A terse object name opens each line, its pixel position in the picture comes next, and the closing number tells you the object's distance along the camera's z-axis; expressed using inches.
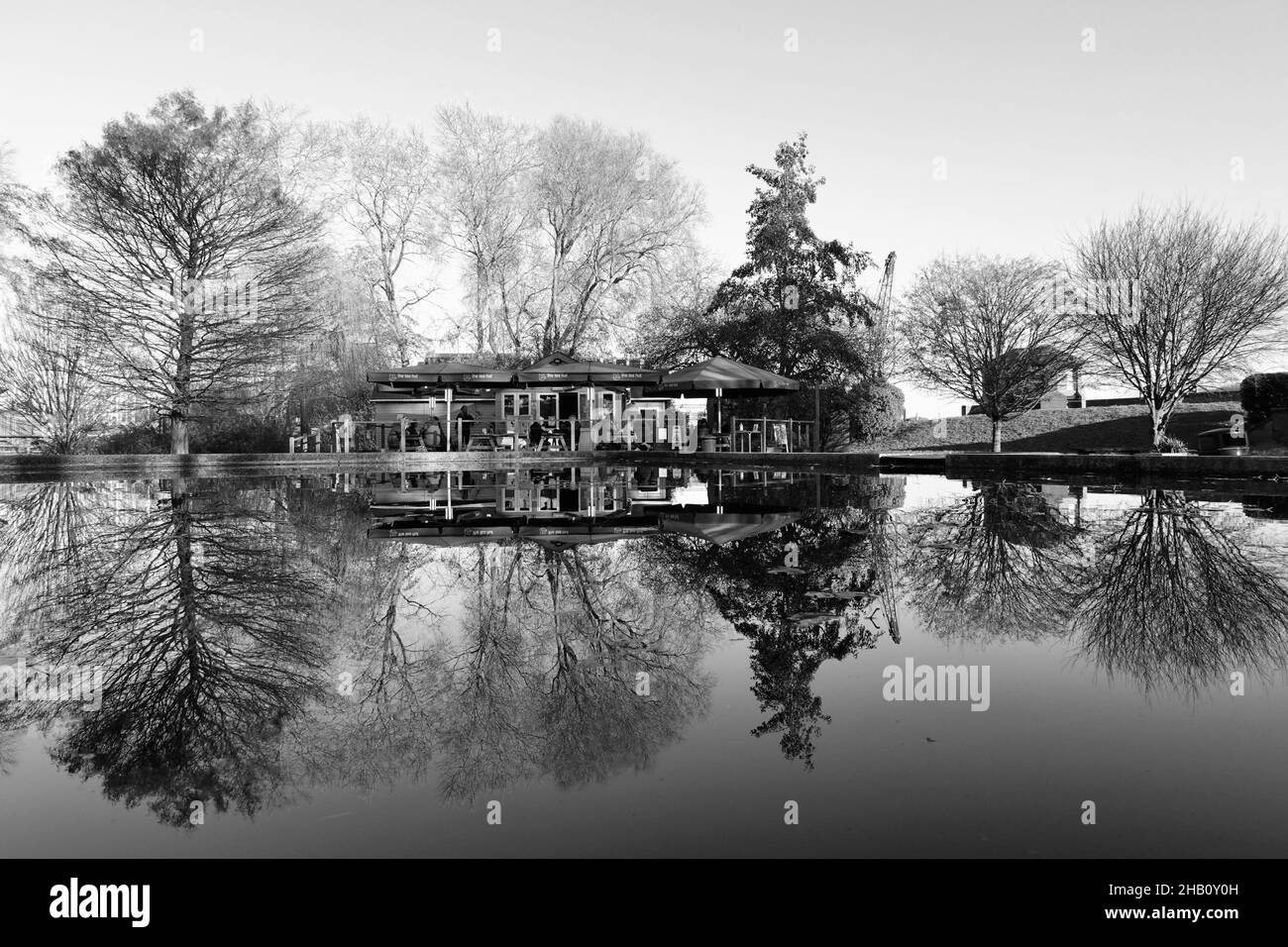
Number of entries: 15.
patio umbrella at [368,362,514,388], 964.0
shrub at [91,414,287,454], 1070.4
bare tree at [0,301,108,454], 895.7
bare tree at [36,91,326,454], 796.0
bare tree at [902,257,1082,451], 1058.1
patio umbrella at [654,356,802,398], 856.9
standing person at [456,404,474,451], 1134.4
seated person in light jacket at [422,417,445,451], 1022.4
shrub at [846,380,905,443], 1172.5
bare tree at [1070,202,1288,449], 784.3
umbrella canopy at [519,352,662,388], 922.7
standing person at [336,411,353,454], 1032.2
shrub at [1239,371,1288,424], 976.3
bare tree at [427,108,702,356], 1328.7
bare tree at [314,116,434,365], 1317.7
